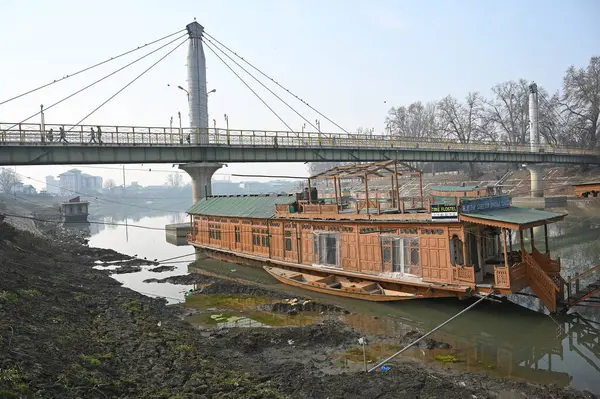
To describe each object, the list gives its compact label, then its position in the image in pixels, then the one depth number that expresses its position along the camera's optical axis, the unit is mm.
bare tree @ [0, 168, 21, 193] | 113688
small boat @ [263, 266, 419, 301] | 15602
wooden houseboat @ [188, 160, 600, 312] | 13555
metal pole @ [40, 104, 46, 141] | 25966
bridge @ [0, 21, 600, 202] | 26609
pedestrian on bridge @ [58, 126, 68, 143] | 26719
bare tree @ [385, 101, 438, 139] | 82125
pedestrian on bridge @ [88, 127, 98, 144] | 28094
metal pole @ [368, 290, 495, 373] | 9797
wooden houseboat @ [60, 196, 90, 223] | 59750
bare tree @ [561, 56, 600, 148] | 56828
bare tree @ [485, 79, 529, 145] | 67812
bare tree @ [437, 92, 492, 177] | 69438
